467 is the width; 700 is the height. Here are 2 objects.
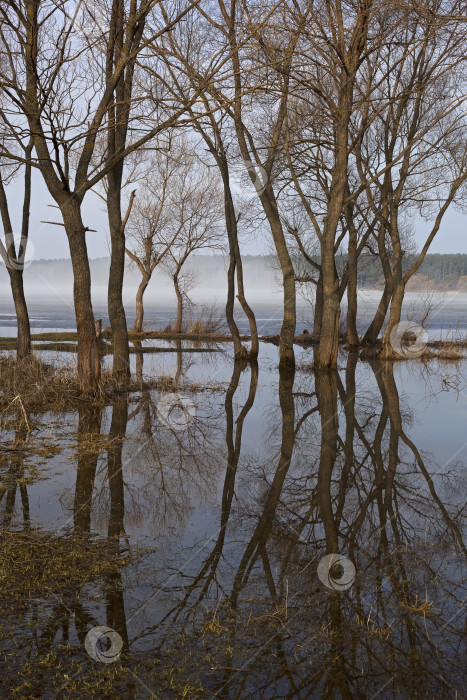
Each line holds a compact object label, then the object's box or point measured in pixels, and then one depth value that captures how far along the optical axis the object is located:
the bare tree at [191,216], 33.56
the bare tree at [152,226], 32.75
